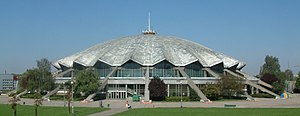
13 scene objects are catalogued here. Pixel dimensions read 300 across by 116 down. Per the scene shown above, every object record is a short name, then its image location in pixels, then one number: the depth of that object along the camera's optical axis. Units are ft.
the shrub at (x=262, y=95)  253.53
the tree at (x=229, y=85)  224.33
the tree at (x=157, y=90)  219.61
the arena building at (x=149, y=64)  250.37
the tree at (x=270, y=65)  411.31
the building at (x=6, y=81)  549.54
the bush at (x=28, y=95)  248.13
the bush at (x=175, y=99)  217.64
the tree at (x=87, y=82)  219.61
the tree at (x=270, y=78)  313.53
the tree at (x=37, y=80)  250.57
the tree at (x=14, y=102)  105.11
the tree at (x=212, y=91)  222.54
